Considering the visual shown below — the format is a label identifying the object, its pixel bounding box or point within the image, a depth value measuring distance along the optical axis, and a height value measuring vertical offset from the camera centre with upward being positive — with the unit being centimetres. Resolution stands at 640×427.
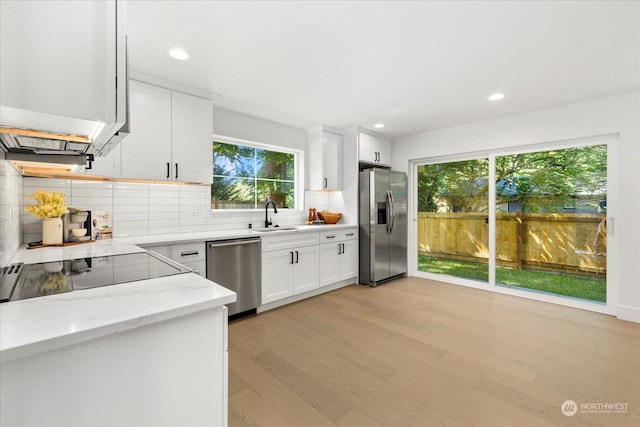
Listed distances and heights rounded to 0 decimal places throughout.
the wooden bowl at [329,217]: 435 -7
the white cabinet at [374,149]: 439 +102
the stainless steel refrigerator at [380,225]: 423 -19
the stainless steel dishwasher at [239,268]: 276 -56
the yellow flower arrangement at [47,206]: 200 +5
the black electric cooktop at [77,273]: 98 -26
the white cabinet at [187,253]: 246 -36
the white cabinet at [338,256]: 384 -61
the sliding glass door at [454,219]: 415 -10
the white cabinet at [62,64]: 67 +38
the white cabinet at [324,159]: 423 +80
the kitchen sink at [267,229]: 342 -21
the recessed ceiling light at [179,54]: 219 +124
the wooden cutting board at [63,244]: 200 -23
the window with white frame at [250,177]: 352 +48
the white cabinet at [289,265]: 320 -63
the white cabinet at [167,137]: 255 +73
